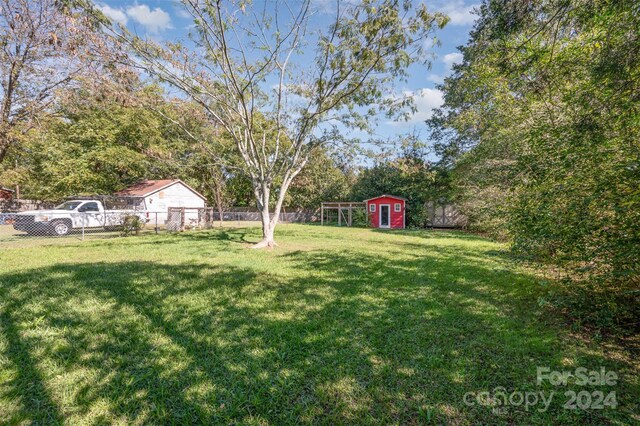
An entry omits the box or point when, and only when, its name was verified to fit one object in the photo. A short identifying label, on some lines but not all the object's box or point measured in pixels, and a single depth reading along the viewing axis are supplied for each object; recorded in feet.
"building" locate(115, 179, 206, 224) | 56.34
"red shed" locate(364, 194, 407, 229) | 65.72
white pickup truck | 35.22
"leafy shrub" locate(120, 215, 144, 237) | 38.06
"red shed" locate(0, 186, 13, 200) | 89.09
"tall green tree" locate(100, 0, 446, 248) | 22.62
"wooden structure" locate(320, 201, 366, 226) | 71.30
